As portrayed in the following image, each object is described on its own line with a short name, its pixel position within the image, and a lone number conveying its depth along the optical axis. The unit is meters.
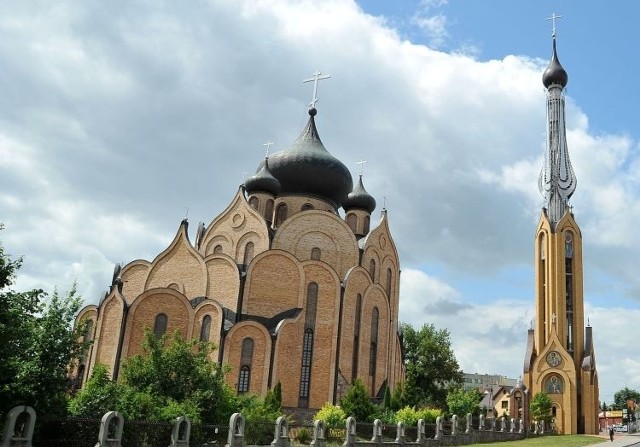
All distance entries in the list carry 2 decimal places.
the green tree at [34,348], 13.45
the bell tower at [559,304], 49.00
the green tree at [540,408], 46.53
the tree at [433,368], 48.94
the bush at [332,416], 23.61
